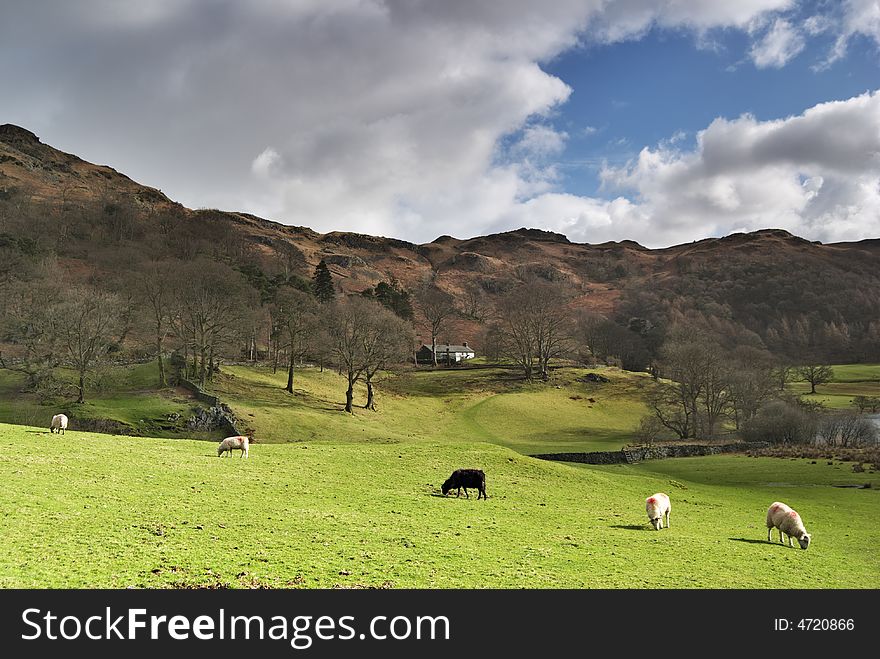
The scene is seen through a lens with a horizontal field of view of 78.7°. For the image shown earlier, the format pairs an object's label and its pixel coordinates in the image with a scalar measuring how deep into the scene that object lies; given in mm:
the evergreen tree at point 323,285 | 119888
